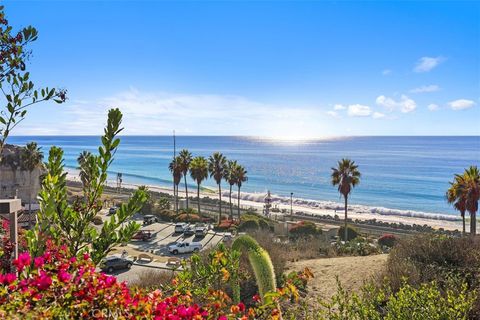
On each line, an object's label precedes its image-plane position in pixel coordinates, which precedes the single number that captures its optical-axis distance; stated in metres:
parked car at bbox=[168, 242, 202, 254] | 29.31
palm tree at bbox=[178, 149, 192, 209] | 49.12
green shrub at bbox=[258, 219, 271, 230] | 37.69
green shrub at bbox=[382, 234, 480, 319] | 12.45
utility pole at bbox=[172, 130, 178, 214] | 50.14
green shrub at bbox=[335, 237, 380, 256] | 23.84
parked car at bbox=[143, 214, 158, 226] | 43.09
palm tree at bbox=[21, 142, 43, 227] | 39.94
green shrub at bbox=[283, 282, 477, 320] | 5.70
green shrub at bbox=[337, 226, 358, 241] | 36.78
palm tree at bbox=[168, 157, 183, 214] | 49.19
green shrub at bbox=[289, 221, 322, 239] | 35.62
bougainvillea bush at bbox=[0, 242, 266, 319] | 2.82
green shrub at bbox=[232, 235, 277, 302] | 7.25
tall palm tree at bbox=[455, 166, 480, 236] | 28.09
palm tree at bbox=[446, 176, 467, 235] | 28.78
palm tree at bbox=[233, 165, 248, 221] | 46.96
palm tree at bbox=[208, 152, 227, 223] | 47.84
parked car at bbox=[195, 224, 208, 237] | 35.72
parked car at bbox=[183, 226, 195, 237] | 37.00
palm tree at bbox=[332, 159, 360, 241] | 36.34
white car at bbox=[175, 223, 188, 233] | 38.06
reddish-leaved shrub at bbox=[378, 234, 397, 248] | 32.09
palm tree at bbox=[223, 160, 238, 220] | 47.28
